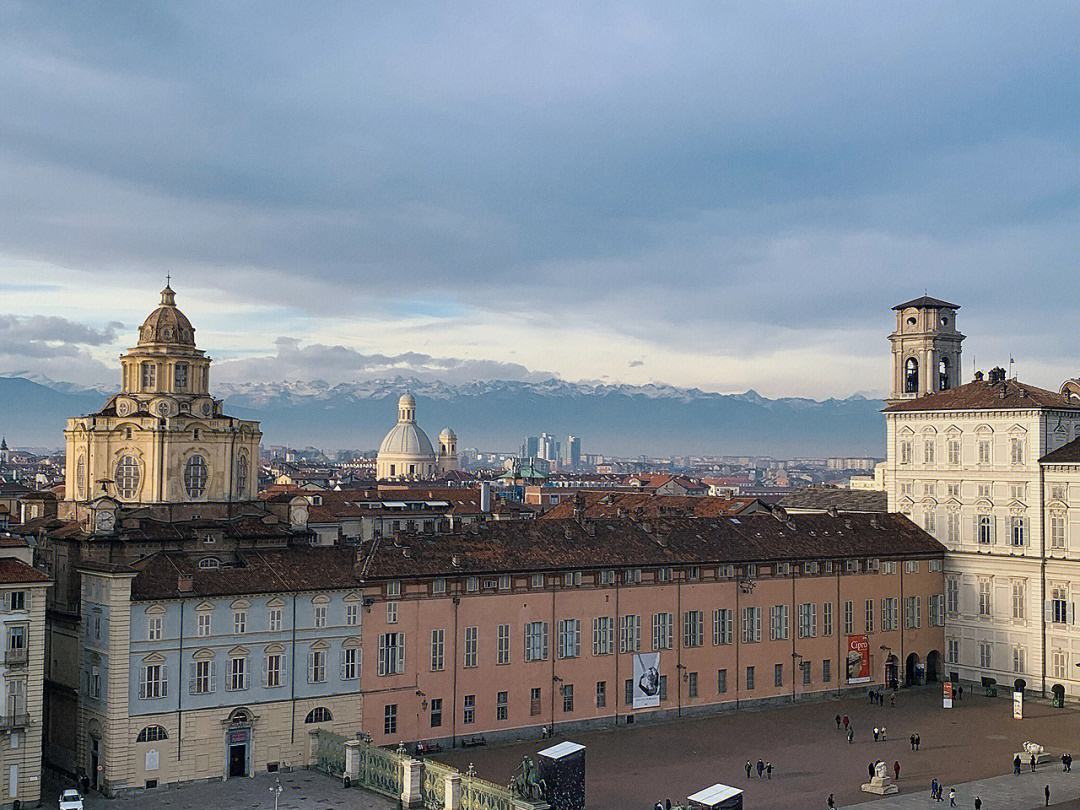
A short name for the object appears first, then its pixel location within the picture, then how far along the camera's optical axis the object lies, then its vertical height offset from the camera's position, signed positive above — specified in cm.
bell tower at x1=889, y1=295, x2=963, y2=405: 12650 +1206
